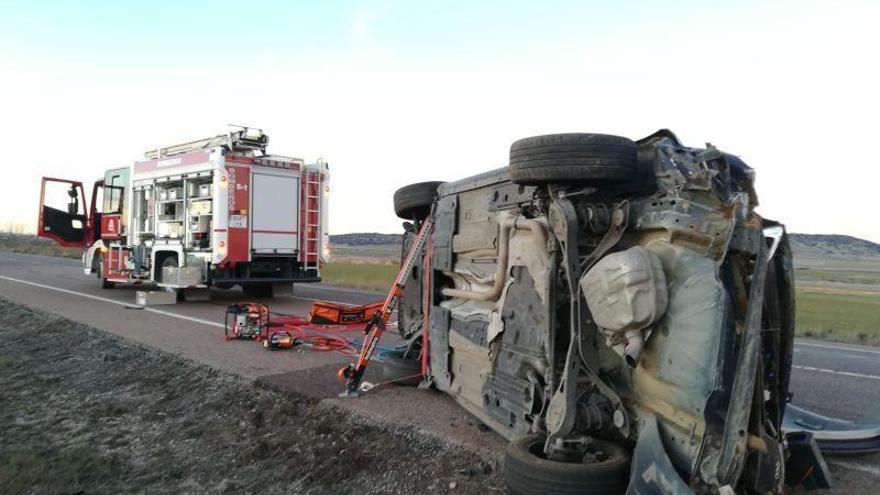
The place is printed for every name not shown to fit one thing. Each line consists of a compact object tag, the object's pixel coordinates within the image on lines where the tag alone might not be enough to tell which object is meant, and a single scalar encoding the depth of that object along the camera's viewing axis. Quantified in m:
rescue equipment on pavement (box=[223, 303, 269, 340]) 8.98
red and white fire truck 13.56
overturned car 3.03
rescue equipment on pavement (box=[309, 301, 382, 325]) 9.05
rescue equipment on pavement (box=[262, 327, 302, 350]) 8.21
